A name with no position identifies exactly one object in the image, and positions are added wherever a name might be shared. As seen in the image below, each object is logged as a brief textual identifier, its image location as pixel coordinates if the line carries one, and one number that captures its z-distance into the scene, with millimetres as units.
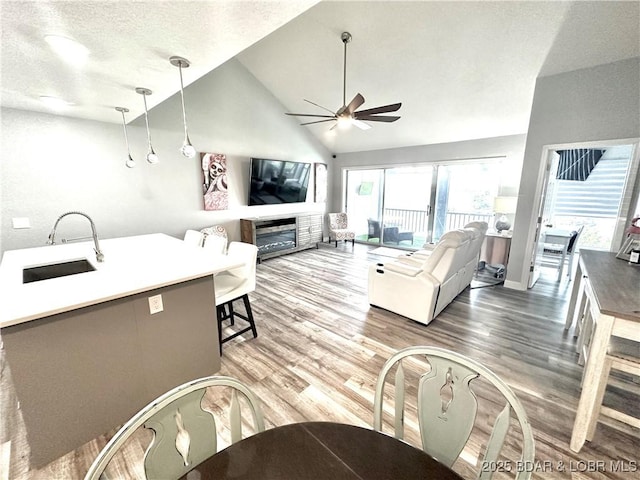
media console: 5170
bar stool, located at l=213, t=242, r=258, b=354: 2256
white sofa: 2697
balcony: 5691
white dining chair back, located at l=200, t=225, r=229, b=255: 2563
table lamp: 4113
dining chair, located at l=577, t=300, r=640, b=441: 1323
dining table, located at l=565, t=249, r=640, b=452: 1303
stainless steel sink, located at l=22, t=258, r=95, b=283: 2000
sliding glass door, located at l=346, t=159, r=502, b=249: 5387
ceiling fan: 2941
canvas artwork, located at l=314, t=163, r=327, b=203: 6727
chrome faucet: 2050
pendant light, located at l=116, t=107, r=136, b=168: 2917
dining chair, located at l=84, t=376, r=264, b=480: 724
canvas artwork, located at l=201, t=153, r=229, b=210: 4586
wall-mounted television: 5242
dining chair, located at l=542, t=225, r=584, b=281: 4133
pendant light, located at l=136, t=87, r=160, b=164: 2315
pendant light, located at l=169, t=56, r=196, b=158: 1792
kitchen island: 1327
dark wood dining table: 715
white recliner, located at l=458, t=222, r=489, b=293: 3087
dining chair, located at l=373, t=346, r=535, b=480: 828
